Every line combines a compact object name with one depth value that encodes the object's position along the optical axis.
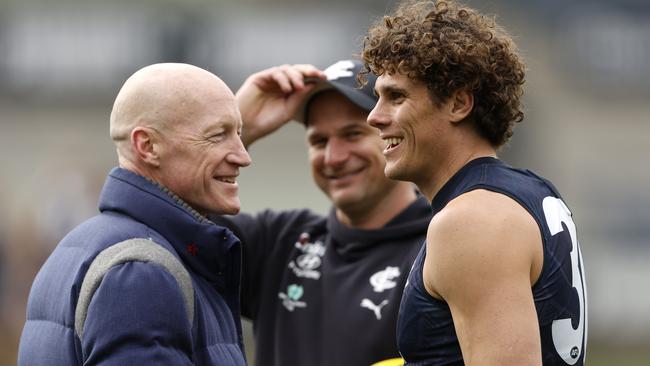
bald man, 6.59
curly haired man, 6.65
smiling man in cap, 9.49
